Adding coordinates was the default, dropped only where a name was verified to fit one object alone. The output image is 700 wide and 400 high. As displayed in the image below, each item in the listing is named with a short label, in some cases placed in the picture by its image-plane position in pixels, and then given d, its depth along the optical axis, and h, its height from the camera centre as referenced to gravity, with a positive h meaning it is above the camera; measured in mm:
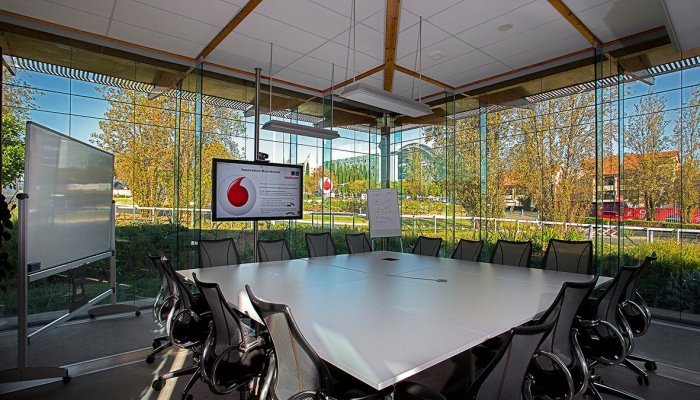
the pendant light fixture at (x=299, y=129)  5211 +1099
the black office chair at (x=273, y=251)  5188 -697
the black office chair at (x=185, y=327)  2969 -1095
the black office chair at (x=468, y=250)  5324 -686
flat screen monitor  5590 +196
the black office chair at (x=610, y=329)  2750 -977
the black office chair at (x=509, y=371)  1562 -747
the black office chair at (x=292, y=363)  1732 -786
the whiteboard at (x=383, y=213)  7422 -196
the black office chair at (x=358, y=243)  6152 -686
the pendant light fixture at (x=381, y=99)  3895 +1186
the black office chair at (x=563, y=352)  2209 -937
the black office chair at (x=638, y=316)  3117 -1013
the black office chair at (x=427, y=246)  5791 -689
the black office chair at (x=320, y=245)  5755 -670
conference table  1869 -767
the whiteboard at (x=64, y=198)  3402 +37
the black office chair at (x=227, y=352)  2336 -995
